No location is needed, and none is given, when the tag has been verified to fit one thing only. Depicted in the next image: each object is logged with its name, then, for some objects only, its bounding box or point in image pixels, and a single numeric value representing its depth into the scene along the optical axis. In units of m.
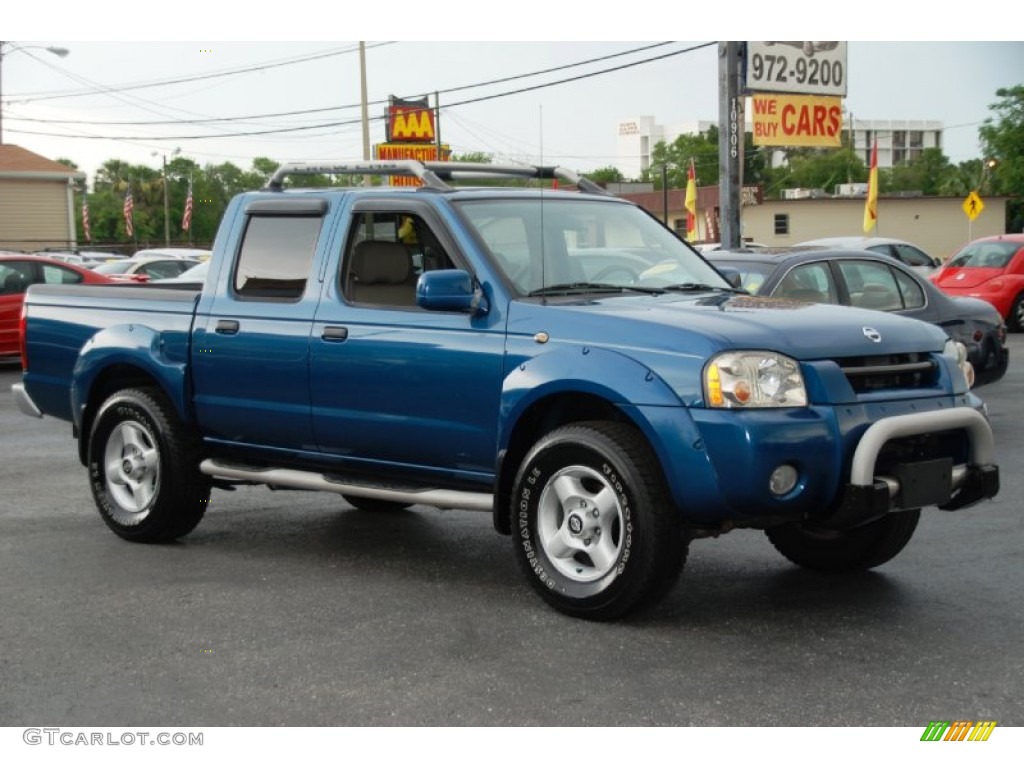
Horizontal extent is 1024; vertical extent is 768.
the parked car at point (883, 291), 11.77
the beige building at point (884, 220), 78.19
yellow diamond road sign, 49.48
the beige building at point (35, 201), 56.81
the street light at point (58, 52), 37.28
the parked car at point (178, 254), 38.09
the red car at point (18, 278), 19.56
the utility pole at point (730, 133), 21.31
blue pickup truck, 5.76
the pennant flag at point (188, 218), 57.84
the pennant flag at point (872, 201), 37.97
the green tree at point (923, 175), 129.25
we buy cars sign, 25.78
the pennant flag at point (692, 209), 40.06
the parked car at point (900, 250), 27.84
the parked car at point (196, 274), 17.91
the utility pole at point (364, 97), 44.94
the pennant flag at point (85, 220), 79.34
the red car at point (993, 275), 23.72
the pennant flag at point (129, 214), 67.62
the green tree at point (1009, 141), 83.88
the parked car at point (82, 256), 42.56
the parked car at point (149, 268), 33.34
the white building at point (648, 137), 186.50
